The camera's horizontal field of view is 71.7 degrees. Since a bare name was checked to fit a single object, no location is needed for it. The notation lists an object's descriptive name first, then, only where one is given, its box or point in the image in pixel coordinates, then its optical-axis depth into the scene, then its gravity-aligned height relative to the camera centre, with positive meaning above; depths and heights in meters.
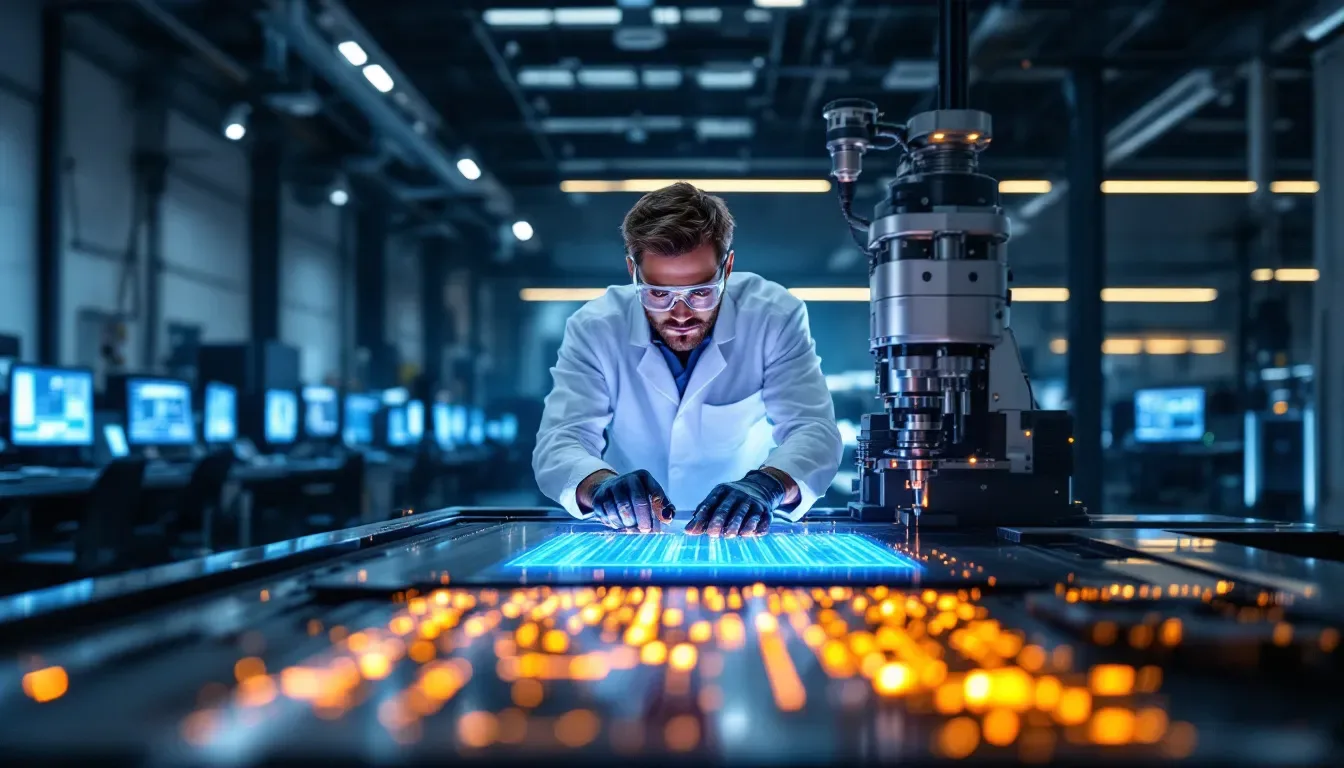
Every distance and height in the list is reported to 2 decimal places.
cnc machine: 1.43 +0.06
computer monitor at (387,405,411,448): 8.84 -0.45
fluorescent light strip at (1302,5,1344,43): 5.33 +2.10
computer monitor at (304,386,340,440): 7.00 -0.24
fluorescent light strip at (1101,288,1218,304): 12.88 +1.21
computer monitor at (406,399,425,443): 9.29 -0.39
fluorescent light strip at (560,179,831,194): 10.65 +2.29
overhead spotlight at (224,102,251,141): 5.86 +1.70
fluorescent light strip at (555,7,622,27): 6.90 +2.74
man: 1.74 +0.00
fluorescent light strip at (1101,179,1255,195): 10.62 +2.27
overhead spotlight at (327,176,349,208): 8.70 +1.83
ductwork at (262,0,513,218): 5.38 +2.02
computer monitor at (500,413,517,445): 13.01 -0.66
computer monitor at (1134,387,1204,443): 7.56 -0.28
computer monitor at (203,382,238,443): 5.55 -0.19
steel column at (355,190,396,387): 11.27 +1.27
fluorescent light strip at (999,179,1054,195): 10.86 +2.30
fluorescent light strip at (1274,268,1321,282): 12.79 +1.48
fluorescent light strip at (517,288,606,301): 12.73 +1.24
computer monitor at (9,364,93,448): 4.29 -0.12
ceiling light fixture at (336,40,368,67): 4.90 +1.74
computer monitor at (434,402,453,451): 9.92 -0.48
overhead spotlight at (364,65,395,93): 5.08 +1.69
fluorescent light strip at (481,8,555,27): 6.93 +2.75
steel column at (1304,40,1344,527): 5.65 +0.50
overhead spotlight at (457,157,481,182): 6.09 +1.40
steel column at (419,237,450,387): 11.91 +1.09
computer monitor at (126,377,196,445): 5.00 -0.17
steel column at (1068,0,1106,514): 5.95 +0.68
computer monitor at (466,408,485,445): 11.43 -0.58
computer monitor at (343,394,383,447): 7.93 -0.32
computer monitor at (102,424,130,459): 4.95 -0.31
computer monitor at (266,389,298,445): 6.43 -0.24
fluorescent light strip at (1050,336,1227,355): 13.16 +0.51
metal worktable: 0.53 -0.21
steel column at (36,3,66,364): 6.02 +1.30
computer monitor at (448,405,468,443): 10.48 -0.46
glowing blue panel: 1.09 -0.22
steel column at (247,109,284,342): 8.70 +1.37
